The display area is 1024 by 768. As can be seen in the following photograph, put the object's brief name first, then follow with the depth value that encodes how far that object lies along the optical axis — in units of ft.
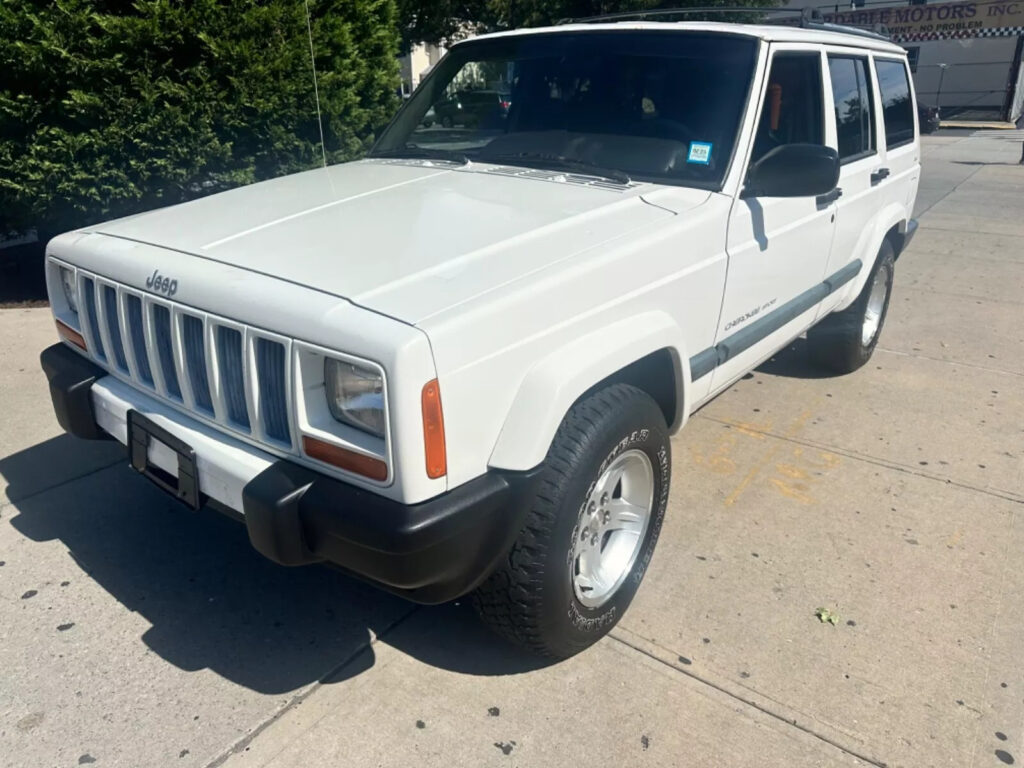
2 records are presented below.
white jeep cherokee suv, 7.01
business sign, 80.43
